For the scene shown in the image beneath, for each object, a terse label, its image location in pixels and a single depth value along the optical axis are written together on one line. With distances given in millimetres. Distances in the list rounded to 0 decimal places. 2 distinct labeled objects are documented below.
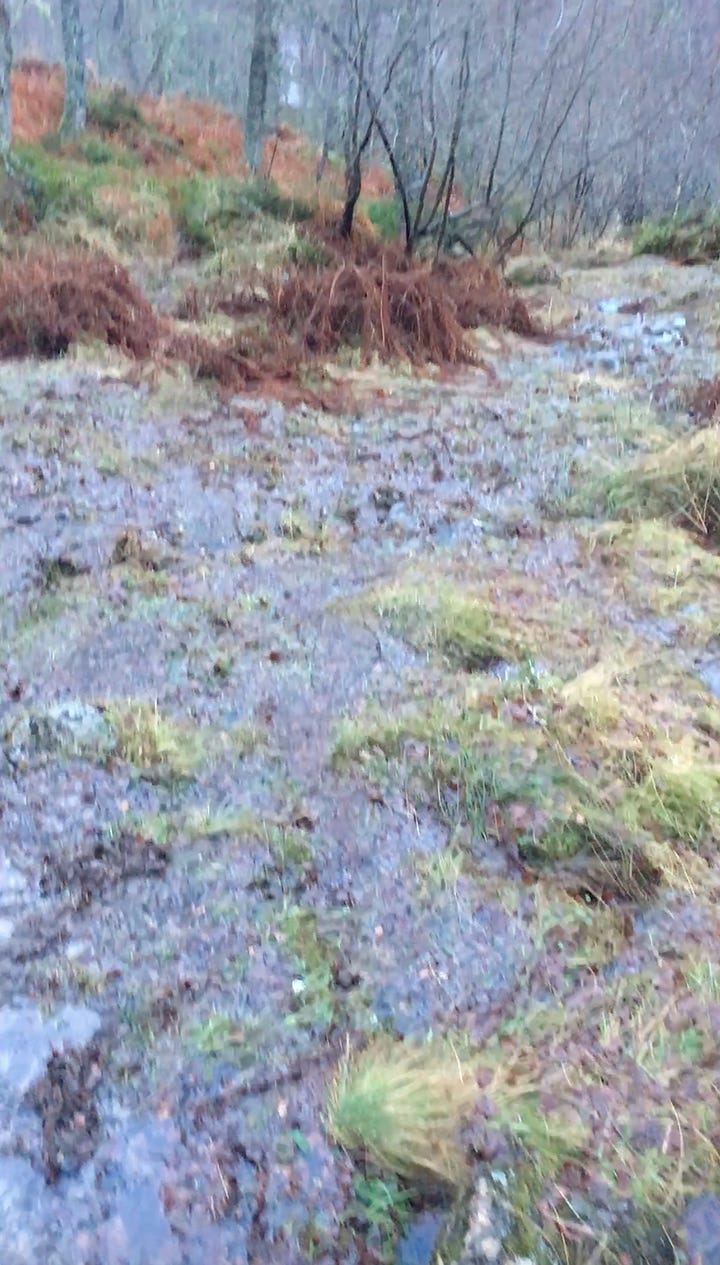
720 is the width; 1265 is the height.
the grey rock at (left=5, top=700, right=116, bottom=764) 3240
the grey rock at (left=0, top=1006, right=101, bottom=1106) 2205
